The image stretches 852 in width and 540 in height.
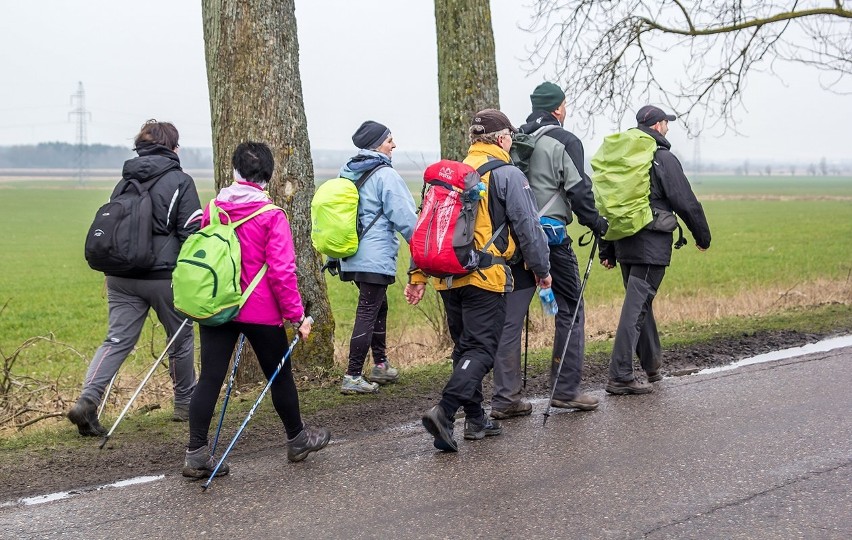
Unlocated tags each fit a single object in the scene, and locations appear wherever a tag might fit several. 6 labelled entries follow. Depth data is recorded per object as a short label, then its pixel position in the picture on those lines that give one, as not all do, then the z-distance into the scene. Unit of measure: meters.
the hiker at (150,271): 6.83
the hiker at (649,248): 7.71
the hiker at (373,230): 7.79
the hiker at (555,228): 7.00
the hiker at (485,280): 6.32
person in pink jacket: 5.70
